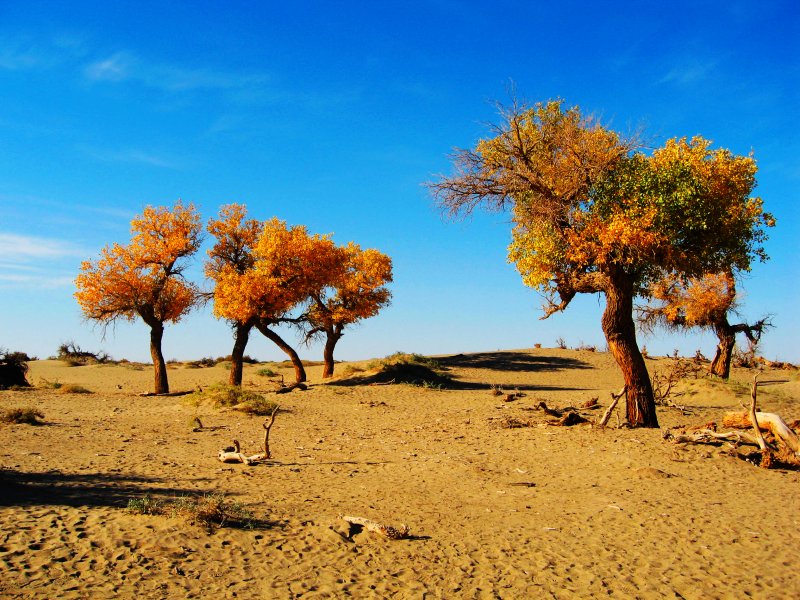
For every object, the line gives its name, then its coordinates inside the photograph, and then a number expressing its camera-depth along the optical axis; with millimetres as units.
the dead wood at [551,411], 18789
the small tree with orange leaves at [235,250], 29875
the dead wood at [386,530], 8250
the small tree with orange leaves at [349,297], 32594
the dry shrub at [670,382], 22219
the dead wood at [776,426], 13938
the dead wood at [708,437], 14555
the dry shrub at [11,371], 29669
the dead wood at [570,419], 17781
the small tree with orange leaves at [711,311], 30391
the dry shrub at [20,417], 17703
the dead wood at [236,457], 12742
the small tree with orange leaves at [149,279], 28188
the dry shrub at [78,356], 47188
